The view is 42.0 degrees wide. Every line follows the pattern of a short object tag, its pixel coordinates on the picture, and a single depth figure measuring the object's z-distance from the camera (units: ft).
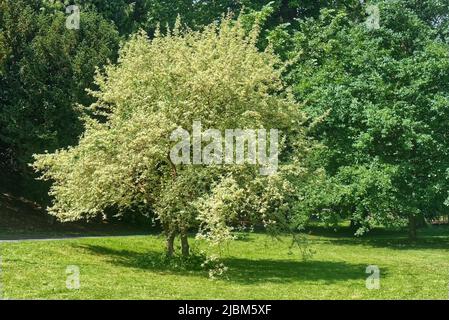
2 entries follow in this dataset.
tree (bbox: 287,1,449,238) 102.99
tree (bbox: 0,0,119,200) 102.47
